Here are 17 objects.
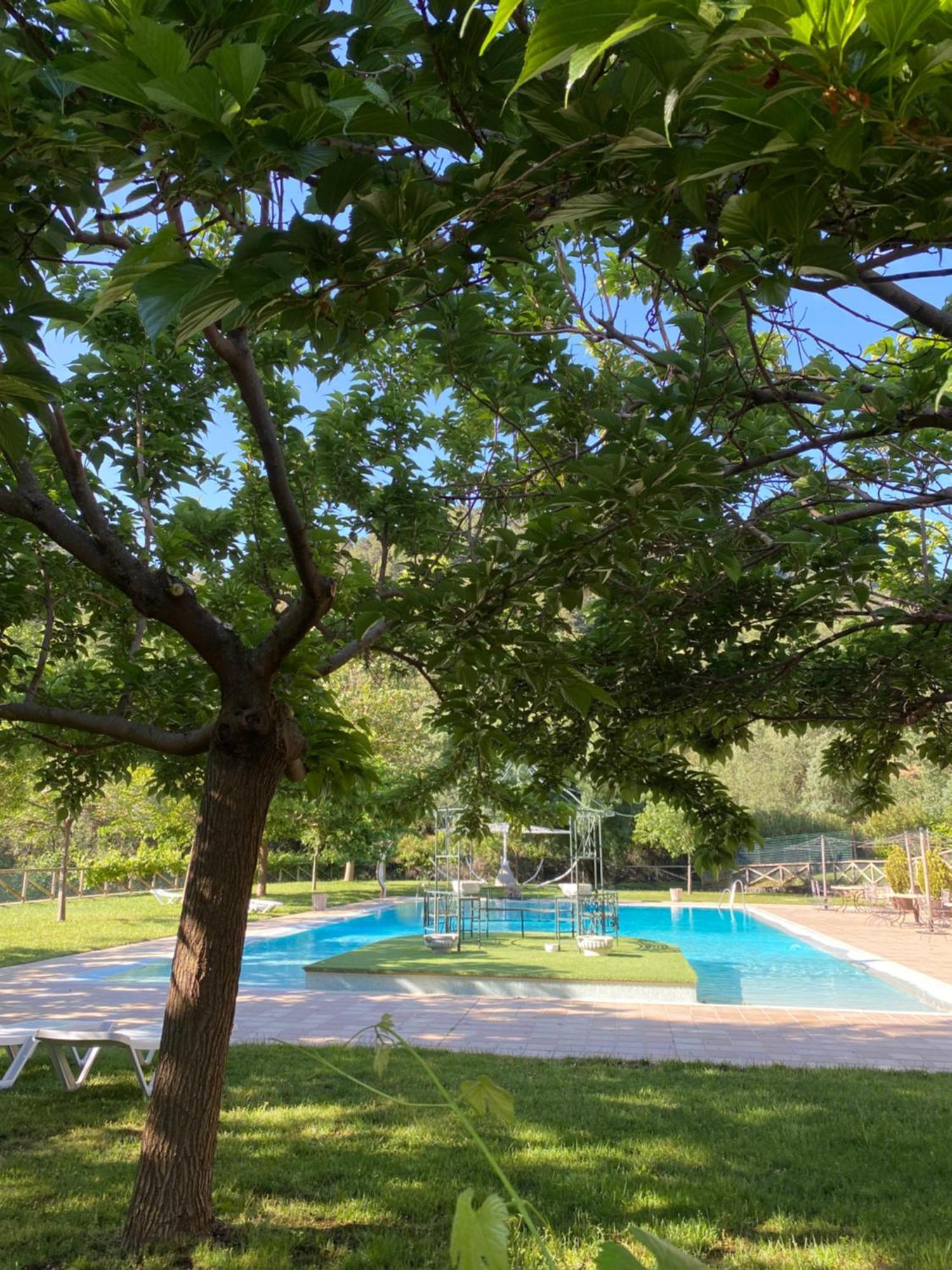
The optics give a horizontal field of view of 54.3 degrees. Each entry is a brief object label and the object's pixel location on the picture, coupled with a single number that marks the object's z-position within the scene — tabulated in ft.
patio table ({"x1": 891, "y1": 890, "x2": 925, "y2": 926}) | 57.41
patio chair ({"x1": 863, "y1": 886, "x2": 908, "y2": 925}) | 62.37
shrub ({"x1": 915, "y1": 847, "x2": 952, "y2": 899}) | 59.11
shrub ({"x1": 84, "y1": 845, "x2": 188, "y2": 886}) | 65.67
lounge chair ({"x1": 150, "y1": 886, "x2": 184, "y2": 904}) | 70.08
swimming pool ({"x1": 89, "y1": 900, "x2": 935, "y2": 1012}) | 39.19
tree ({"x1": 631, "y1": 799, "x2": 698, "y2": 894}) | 84.02
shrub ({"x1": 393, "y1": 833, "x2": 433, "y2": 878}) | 87.92
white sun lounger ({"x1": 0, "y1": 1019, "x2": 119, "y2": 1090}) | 20.04
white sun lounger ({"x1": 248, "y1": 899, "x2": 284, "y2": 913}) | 66.19
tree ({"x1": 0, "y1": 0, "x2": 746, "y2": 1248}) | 4.00
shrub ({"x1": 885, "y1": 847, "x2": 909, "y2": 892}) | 66.64
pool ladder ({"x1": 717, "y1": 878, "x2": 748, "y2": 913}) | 70.94
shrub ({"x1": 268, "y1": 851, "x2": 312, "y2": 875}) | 92.48
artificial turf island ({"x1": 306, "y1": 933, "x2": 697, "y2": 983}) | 38.14
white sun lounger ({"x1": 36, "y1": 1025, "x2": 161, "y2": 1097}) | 20.26
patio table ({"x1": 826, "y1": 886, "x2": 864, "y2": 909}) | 74.33
